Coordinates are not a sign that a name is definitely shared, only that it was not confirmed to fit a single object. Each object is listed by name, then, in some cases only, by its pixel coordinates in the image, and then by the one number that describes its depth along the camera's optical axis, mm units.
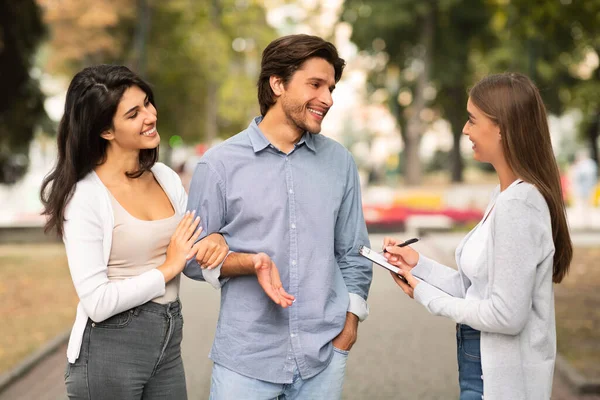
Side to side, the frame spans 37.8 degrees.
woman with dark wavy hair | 3318
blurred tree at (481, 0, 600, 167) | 12461
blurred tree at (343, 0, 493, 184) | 35812
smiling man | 3447
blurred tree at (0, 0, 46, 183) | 18031
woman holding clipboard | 3037
